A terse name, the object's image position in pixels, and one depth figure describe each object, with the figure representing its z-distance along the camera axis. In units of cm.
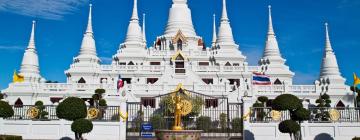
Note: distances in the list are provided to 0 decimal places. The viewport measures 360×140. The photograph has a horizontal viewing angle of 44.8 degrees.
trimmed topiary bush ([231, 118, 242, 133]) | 3131
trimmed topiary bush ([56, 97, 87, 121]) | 2794
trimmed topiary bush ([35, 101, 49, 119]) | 3203
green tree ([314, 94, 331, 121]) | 3152
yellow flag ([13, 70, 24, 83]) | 5238
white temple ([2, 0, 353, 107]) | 4856
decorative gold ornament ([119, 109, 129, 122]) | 3109
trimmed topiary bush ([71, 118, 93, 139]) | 2747
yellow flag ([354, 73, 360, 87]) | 4736
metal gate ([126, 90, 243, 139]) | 3109
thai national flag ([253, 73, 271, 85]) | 5153
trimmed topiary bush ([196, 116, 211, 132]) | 3181
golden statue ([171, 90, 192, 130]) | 2511
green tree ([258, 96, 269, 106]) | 4408
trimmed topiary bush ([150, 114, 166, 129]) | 3197
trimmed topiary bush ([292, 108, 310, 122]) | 2814
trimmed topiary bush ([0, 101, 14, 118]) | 3021
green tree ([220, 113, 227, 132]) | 3106
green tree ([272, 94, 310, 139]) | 2779
